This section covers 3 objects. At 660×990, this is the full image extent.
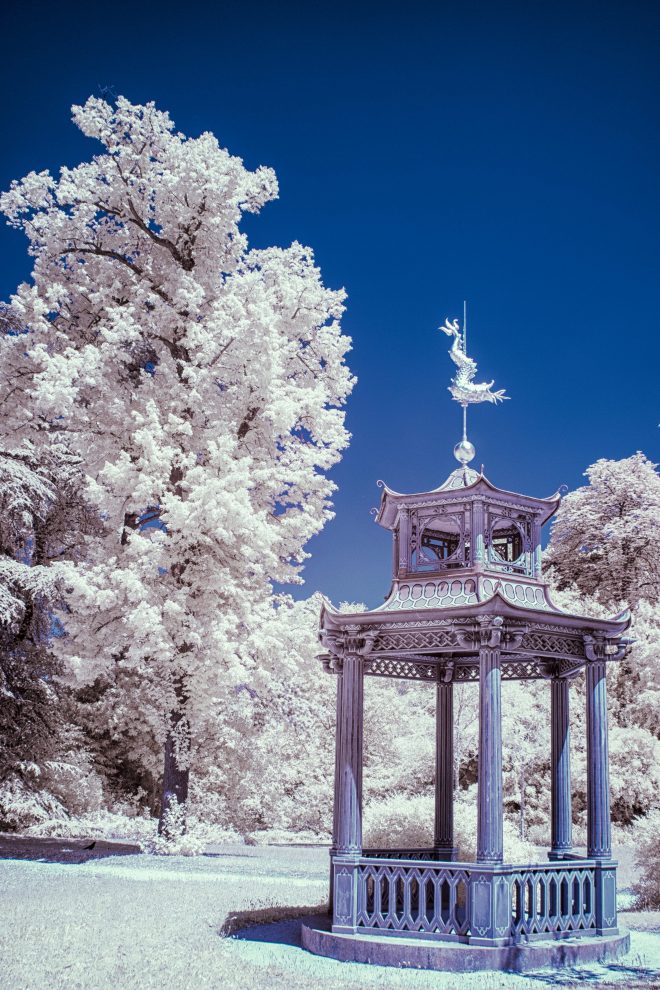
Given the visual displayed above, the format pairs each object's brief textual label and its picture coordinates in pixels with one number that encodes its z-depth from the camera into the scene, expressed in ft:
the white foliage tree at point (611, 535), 120.26
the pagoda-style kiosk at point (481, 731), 33.96
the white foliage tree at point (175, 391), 66.03
